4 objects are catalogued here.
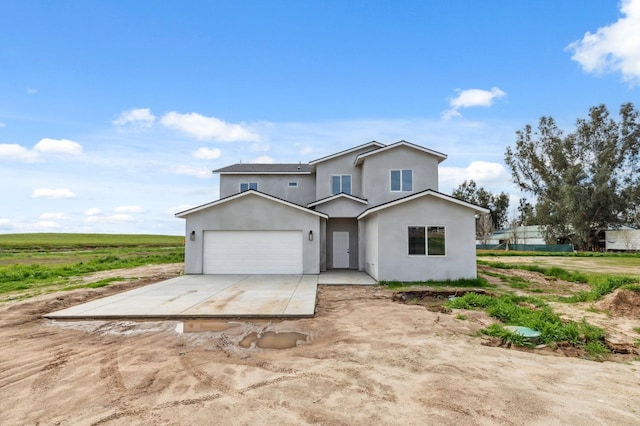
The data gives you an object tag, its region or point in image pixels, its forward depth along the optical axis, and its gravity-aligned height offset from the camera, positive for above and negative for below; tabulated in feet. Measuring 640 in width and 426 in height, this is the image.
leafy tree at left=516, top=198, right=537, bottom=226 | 142.42 +8.84
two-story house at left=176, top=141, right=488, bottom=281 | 42.11 +1.00
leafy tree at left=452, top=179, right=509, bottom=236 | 184.96 +19.25
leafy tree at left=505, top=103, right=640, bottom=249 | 120.37 +22.87
